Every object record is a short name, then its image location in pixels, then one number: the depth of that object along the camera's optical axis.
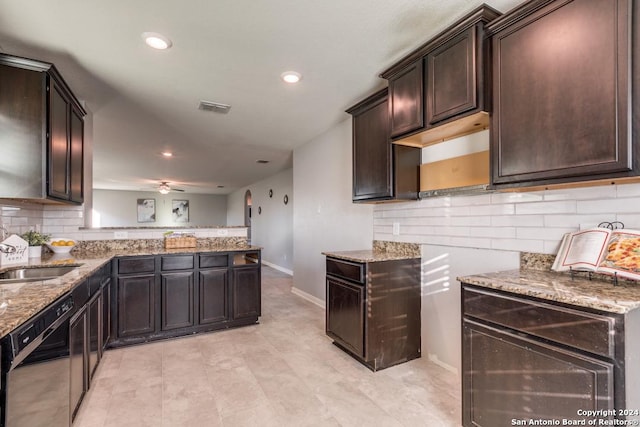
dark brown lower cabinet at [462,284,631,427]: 1.22
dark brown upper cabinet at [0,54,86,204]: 2.15
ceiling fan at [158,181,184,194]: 9.05
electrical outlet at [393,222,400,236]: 3.12
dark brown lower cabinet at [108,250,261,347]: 3.02
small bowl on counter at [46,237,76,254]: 3.01
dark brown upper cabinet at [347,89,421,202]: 2.75
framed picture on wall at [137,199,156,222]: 11.57
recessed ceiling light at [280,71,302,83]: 2.62
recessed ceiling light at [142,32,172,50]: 2.08
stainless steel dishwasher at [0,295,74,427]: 1.06
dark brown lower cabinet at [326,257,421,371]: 2.55
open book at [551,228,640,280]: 1.49
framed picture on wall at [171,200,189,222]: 12.09
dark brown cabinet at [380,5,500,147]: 1.86
